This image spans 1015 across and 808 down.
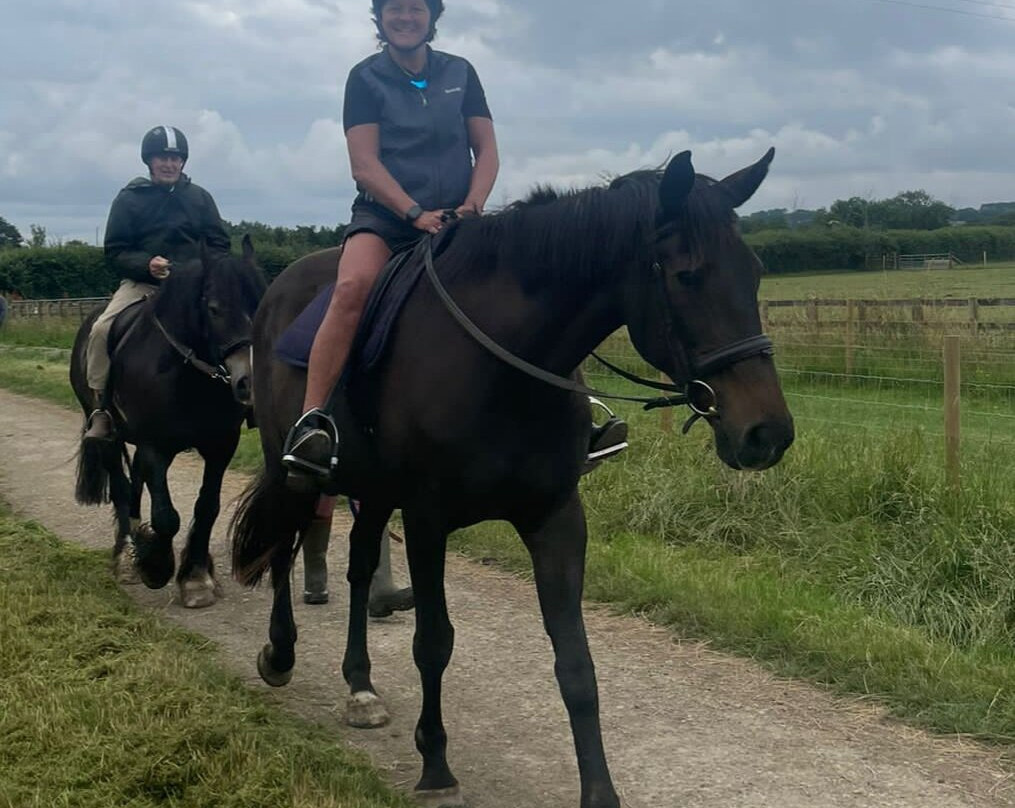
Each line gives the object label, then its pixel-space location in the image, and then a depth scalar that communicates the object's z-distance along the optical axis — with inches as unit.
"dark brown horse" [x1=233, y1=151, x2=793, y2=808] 121.1
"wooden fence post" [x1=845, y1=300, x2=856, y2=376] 633.0
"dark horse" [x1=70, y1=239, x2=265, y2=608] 255.1
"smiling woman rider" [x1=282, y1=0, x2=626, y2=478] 159.3
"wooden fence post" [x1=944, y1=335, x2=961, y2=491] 288.6
